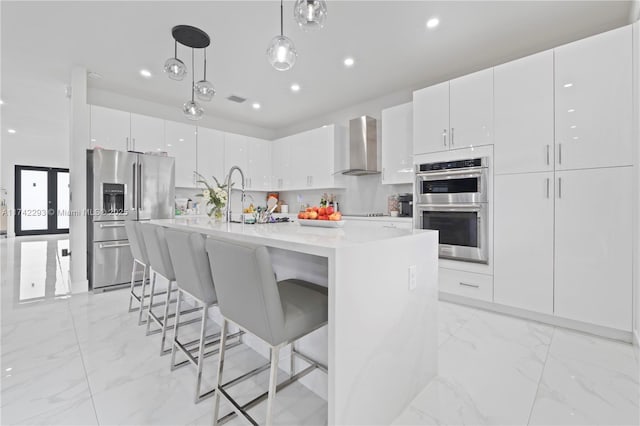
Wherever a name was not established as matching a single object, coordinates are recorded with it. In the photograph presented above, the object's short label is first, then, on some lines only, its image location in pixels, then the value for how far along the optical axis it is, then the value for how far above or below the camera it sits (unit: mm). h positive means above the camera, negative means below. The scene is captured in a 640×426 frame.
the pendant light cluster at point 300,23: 1536 +1043
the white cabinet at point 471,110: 2873 +1066
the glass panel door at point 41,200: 8867 +347
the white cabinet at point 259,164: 5586 +953
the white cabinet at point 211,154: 4879 +989
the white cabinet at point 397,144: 3850 +939
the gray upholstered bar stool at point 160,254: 2010 -311
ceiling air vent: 4480 +1783
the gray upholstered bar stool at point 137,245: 2477 -305
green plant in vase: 2697 +127
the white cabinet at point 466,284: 2893 -750
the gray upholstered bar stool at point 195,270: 1543 -329
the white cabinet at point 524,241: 2555 -257
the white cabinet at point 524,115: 2545 +904
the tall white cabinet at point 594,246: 2225 -265
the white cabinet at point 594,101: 2219 +909
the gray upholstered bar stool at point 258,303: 1093 -409
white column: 3535 +323
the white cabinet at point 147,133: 4117 +1142
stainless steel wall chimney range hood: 4355 +1031
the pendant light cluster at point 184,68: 2350 +1192
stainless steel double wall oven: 2916 +80
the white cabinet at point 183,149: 4500 +997
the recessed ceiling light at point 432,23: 2623 +1755
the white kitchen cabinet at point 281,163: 5574 +970
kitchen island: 1118 -455
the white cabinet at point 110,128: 3781 +1117
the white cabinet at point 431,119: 3182 +1069
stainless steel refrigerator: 3605 +95
